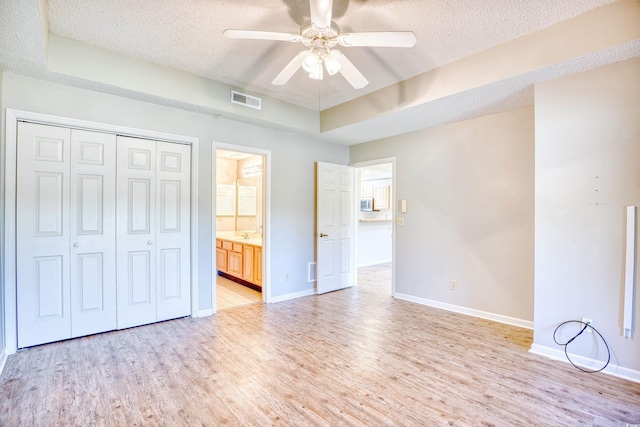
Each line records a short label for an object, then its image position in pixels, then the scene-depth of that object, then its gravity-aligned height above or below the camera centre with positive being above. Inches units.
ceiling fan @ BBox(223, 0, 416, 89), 77.5 +44.9
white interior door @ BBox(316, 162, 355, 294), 191.9 -8.5
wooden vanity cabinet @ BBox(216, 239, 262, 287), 195.5 -31.6
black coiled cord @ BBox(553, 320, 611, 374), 98.3 -40.9
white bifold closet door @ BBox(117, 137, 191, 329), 130.3 -7.7
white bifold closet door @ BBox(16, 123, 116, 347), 110.5 -7.4
